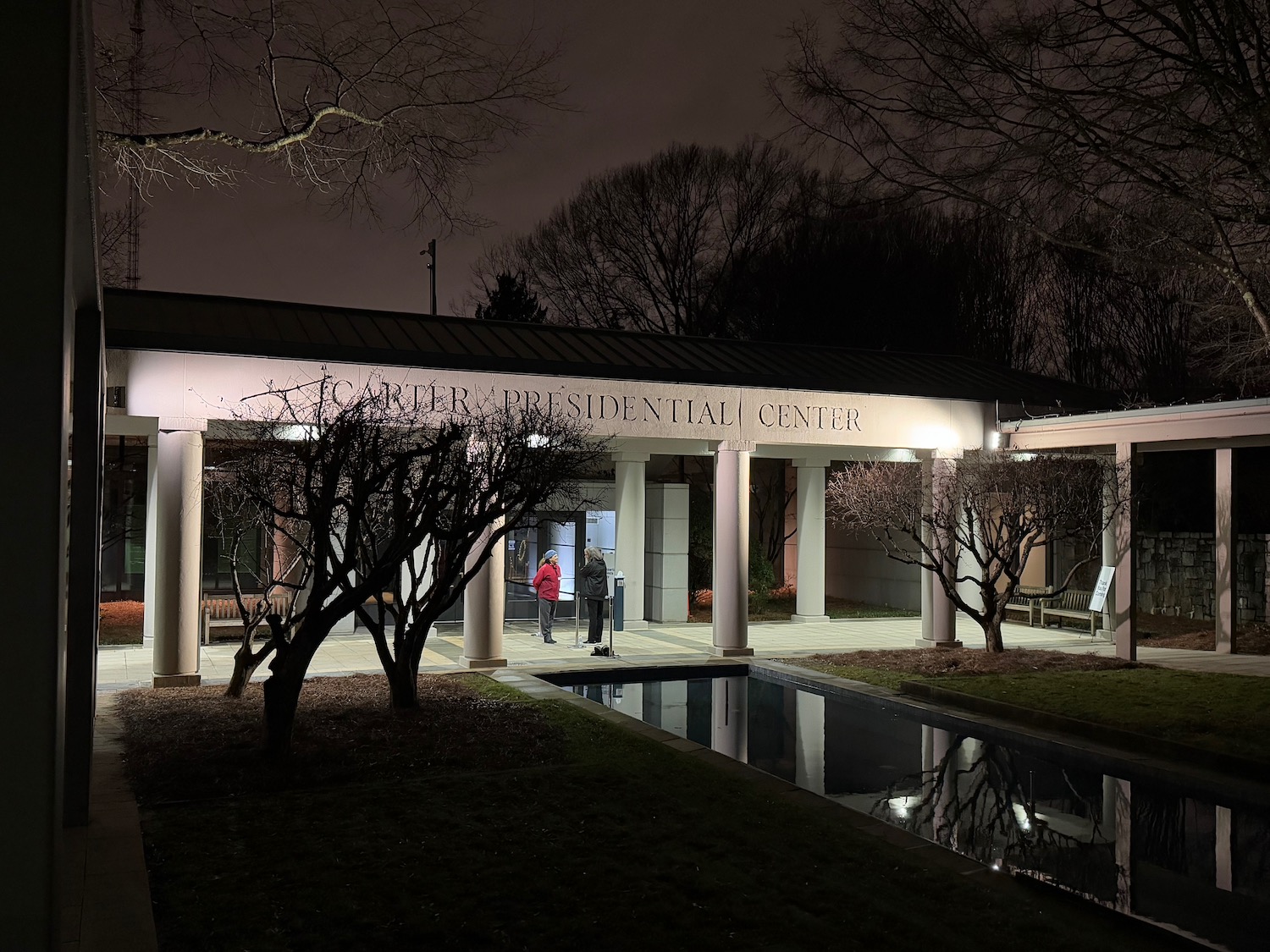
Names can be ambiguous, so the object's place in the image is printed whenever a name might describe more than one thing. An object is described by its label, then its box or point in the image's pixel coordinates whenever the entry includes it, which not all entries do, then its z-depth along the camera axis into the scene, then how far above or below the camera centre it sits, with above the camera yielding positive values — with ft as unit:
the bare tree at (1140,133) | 30.22 +10.83
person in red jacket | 60.59 -4.66
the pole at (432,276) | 120.47 +26.03
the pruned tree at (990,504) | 51.24 +0.15
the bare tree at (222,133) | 30.71 +11.43
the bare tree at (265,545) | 35.50 -1.89
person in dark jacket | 57.98 -4.32
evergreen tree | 124.47 +22.71
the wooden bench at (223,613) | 56.95 -5.85
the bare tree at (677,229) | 116.88 +29.21
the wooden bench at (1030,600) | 66.44 -6.39
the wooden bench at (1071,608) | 66.41 -6.43
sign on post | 61.77 -4.56
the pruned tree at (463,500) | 33.96 +0.11
